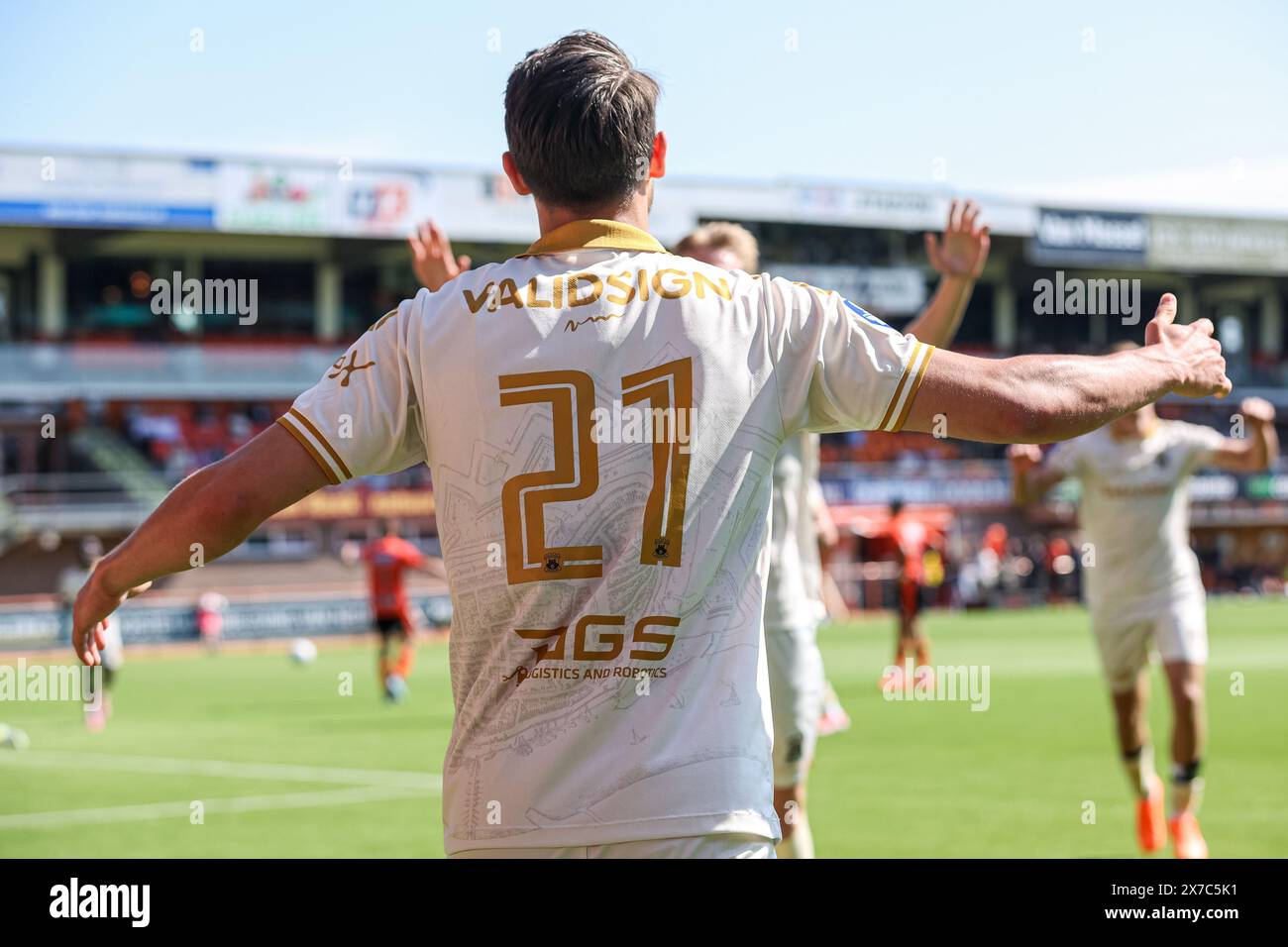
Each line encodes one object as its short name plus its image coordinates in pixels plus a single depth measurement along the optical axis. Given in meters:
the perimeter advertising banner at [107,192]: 40.62
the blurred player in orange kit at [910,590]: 21.84
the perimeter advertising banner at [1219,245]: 53.38
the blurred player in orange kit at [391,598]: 19.23
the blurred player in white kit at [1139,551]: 8.70
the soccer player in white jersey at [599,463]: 2.59
